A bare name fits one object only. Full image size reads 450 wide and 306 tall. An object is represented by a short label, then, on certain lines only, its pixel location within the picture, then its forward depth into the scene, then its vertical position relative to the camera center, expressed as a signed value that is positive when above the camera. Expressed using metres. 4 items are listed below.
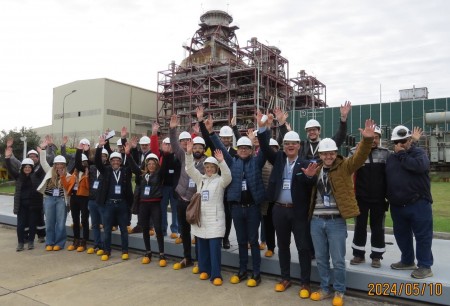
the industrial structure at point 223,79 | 47.38 +12.67
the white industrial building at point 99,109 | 54.09 +9.08
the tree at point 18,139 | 33.06 +2.28
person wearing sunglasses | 4.06 -0.35
